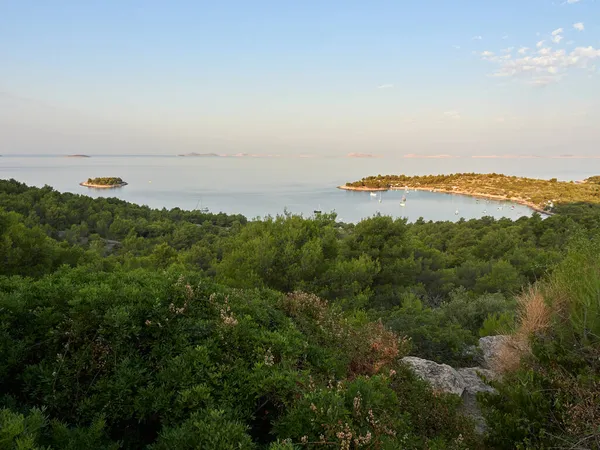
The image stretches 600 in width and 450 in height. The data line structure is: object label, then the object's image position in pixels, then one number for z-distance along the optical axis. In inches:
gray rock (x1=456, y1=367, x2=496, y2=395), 255.6
